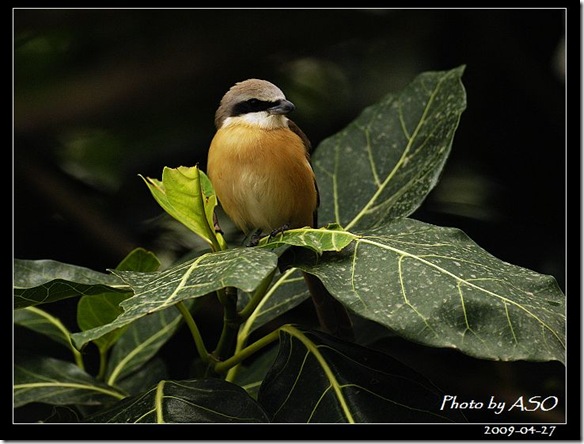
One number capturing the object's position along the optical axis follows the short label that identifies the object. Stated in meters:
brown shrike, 6.63
